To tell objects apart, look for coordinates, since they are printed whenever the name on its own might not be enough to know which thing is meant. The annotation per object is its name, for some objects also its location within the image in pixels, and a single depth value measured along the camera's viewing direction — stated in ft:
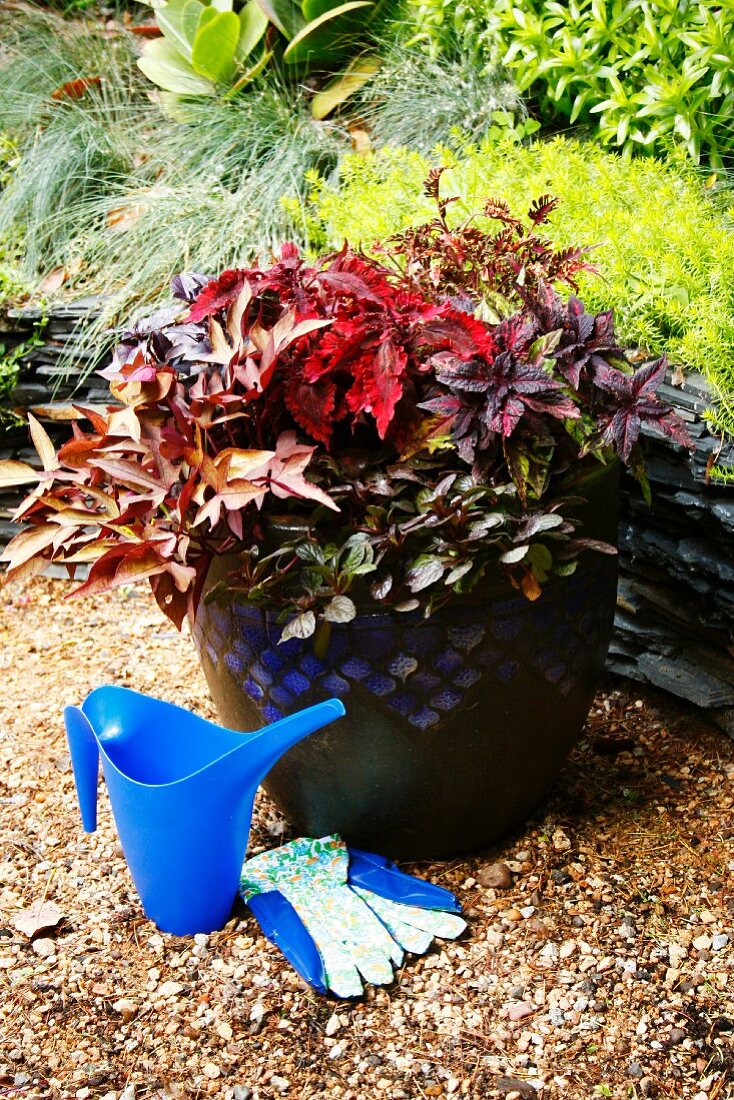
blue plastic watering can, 5.44
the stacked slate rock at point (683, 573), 6.38
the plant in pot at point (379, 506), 5.11
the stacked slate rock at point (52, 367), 10.59
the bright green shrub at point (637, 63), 8.43
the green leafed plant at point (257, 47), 11.96
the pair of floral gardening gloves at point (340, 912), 5.52
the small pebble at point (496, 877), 6.11
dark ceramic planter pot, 5.44
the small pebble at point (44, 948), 5.85
